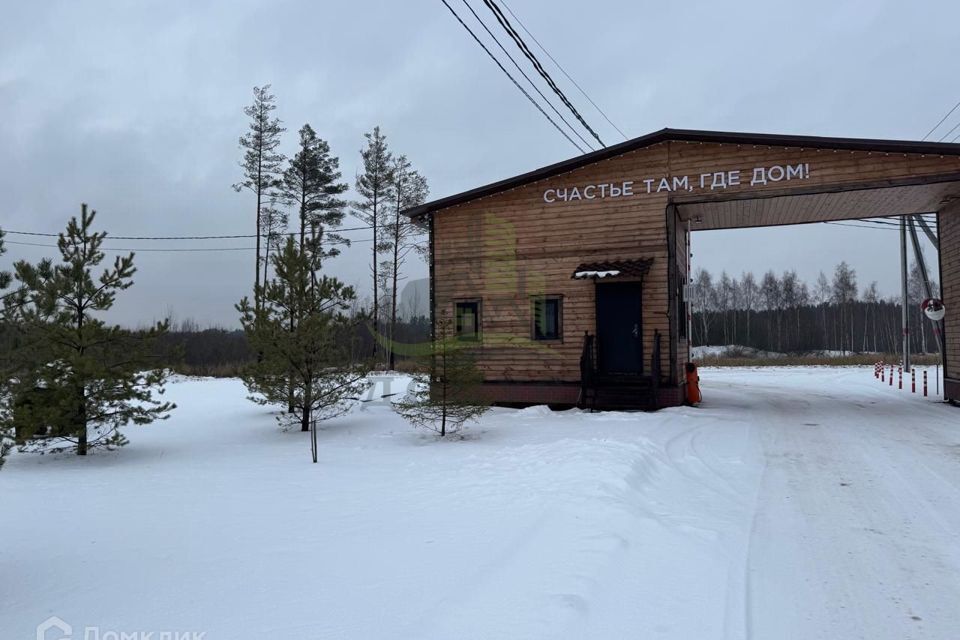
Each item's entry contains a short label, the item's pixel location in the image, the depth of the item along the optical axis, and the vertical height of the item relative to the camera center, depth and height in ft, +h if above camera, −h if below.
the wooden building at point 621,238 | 38.68 +7.49
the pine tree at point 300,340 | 31.27 +0.01
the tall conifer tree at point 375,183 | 107.76 +29.08
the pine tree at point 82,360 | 25.49 -0.82
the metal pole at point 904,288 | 69.56 +5.75
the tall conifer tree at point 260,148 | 101.09 +33.67
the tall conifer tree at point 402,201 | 107.76 +25.76
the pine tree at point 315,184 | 103.86 +28.26
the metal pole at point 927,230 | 50.46 +9.13
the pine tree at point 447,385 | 30.37 -2.46
